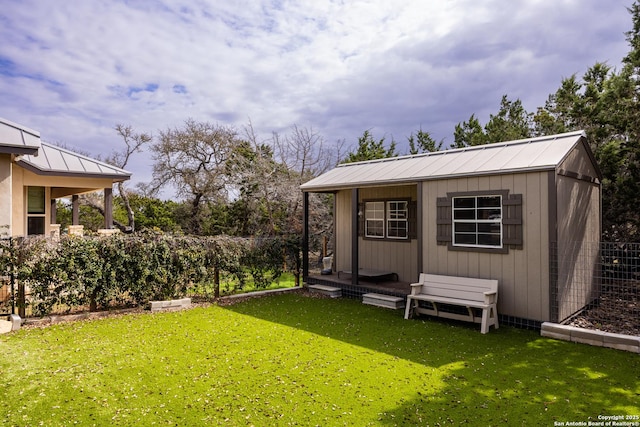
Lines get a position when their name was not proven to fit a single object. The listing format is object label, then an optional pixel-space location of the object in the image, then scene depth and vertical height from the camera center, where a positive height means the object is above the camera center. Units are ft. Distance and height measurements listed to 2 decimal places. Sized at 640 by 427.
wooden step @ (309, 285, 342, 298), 31.60 -5.84
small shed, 20.70 +0.39
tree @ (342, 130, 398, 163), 62.54 +12.51
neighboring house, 31.14 +3.88
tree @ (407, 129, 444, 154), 68.90 +14.79
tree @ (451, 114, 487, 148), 59.14 +14.80
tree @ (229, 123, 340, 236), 54.24 +7.14
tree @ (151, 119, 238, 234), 63.52 +10.22
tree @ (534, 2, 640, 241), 30.07 +8.36
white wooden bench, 21.13 -4.48
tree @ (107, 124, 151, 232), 70.59 +14.37
